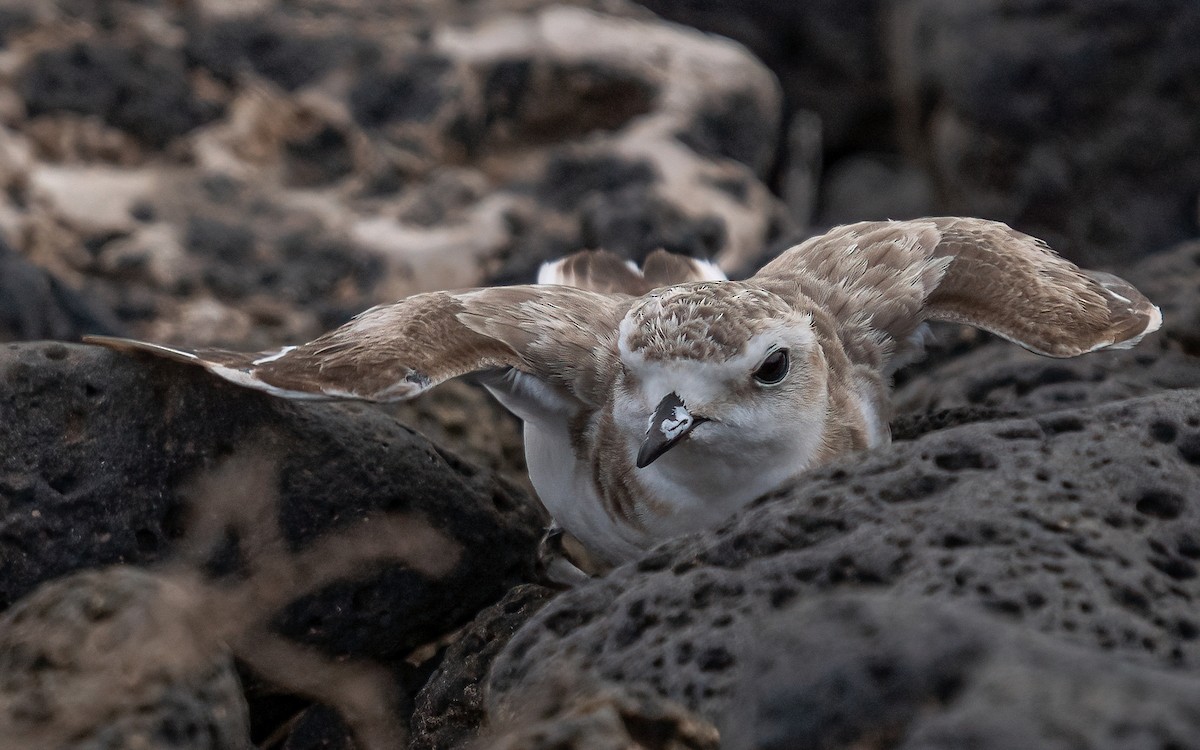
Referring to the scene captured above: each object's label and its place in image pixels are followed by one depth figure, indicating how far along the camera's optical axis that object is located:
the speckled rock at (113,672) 6.19
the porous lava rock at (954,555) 6.14
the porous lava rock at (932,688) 4.66
